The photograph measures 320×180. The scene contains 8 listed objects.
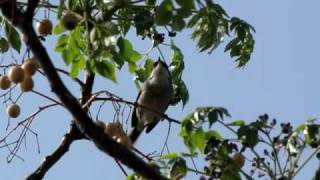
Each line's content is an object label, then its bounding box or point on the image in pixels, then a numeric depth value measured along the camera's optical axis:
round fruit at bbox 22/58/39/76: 6.60
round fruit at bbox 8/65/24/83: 6.52
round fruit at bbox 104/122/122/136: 7.23
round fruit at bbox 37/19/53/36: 7.48
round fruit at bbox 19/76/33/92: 6.52
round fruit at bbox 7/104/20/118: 8.05
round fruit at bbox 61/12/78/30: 6.69
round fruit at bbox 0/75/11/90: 7.49
